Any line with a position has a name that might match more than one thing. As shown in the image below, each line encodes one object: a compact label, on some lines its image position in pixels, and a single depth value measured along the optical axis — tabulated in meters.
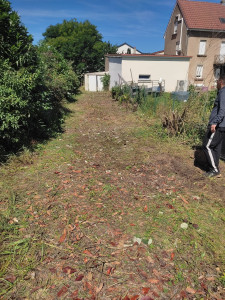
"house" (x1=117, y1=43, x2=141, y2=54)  51.81
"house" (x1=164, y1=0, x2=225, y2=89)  20.98
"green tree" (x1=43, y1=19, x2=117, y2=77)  27.81
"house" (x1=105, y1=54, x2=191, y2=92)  17.44
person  3.76
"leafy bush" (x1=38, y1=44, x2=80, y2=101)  9.72
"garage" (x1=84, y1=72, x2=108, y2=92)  20.08
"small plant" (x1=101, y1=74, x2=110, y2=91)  20.19
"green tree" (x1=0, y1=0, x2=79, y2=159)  4.50
